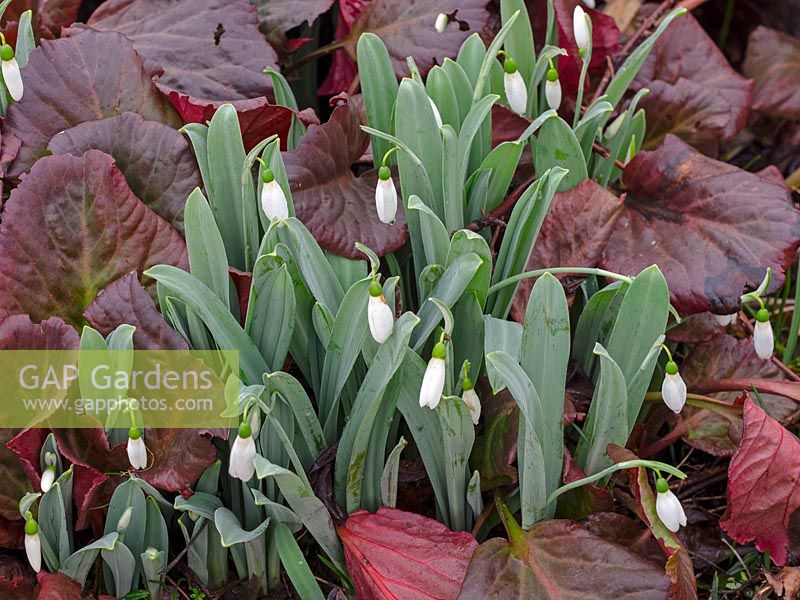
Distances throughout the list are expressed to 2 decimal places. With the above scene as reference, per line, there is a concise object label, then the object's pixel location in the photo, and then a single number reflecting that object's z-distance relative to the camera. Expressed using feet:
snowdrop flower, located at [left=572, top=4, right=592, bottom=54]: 4.06
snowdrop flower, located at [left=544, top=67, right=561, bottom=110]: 4.03
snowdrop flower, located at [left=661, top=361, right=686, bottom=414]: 3.65
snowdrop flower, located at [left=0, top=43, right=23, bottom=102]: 3.87
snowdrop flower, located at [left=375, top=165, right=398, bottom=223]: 3.70
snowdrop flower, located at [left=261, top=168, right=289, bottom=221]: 3.64
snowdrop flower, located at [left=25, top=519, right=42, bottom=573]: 3.64
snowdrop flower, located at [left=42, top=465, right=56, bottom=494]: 3.66
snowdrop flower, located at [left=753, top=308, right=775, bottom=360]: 3.80
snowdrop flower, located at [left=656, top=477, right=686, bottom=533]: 3.60
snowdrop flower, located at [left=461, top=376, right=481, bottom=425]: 3.62
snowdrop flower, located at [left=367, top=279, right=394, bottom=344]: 3.52
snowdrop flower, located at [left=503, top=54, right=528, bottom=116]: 3.96
